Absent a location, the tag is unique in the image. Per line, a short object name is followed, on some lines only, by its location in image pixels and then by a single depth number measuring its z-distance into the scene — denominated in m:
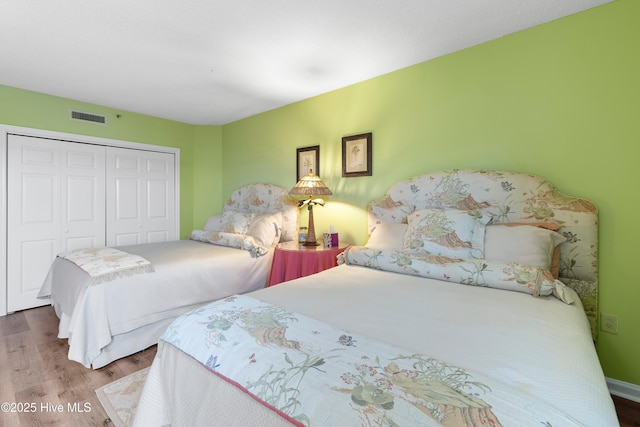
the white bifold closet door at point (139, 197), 3.66
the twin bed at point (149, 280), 1.97
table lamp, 2.83
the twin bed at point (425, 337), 0.69
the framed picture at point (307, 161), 3.23
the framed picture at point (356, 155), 2.83
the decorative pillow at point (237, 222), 3.29
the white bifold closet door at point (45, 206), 3.04
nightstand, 2.59
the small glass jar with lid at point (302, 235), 3.02
